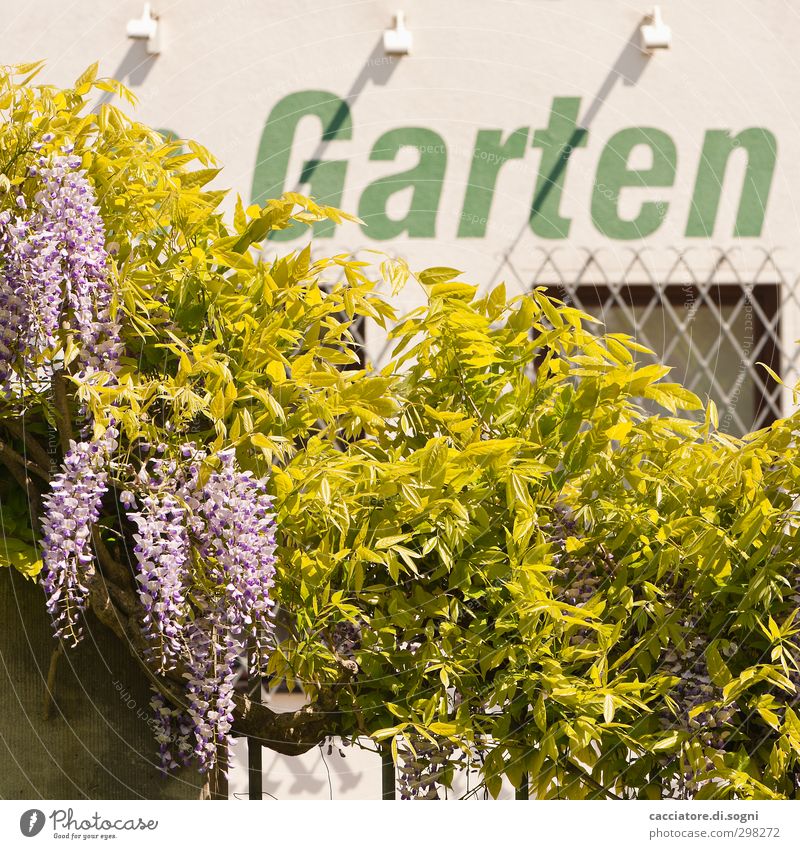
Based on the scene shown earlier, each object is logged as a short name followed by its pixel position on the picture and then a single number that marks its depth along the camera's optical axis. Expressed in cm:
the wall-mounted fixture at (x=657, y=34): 1090
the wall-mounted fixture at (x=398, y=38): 1083
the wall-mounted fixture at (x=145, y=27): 1089
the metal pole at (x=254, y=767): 923
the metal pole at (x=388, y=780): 925
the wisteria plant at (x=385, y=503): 808
